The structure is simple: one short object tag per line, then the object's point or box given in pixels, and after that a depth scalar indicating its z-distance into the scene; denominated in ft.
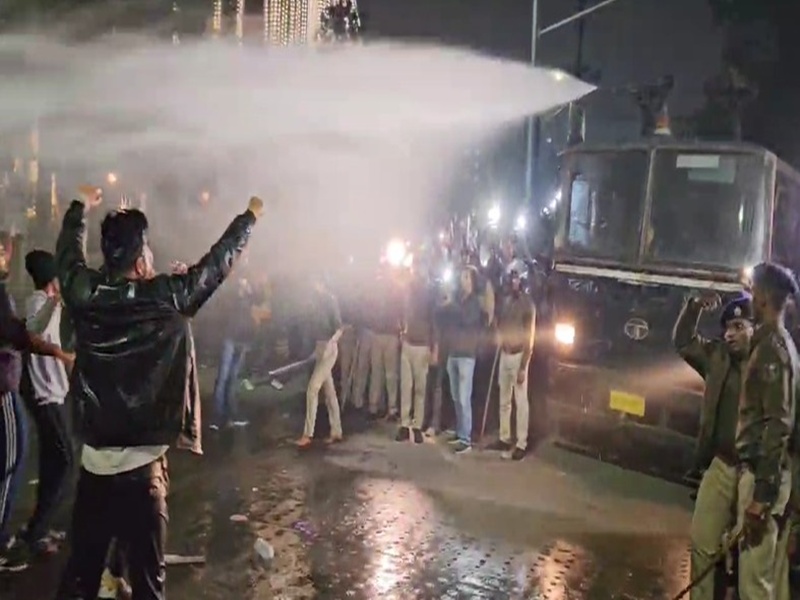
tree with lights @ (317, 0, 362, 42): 67.65
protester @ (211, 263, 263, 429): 35.01
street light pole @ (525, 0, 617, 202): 49.34
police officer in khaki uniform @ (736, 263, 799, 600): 14.99
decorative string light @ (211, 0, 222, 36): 69.92
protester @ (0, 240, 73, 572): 18.90
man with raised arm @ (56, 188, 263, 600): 13.29
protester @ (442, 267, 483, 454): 33.09
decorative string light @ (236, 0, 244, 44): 66.90
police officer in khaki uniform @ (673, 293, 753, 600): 16.37
